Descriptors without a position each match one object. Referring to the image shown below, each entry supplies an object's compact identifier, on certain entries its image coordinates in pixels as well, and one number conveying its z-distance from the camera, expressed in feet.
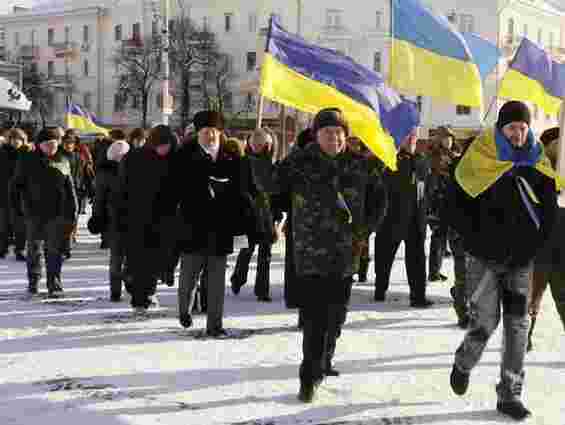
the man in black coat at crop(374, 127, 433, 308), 28.14
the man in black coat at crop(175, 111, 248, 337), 22.67
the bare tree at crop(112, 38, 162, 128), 204.03
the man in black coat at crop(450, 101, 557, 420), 16.39
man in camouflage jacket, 17.22
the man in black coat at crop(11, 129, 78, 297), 28.45
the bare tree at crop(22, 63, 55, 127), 220.23
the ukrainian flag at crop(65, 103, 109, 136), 66.49
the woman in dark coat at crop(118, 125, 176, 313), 25.94
